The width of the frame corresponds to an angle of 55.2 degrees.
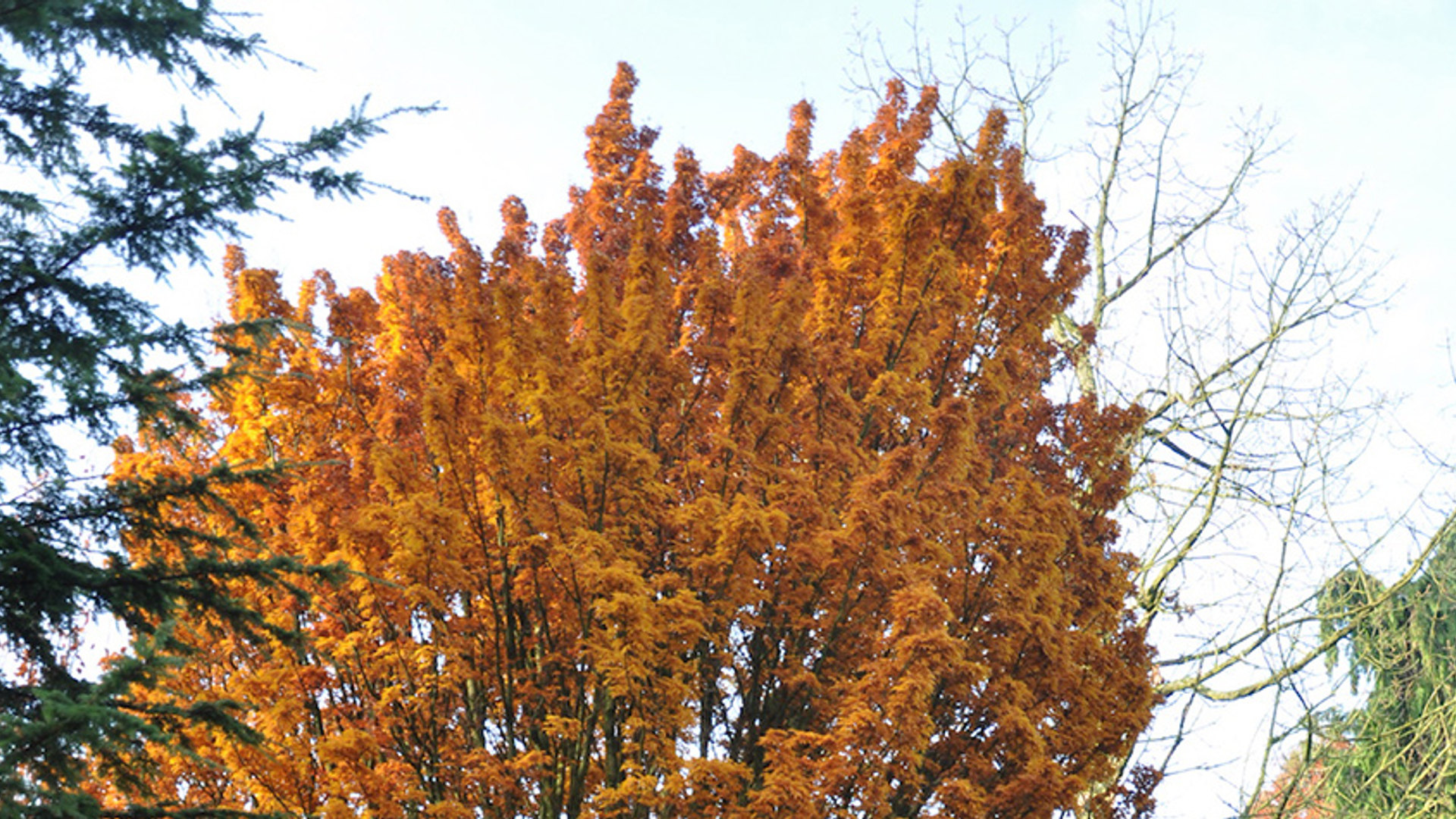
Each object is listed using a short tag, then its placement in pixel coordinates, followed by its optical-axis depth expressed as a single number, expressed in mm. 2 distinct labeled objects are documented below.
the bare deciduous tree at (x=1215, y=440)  15227
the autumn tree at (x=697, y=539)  8523
